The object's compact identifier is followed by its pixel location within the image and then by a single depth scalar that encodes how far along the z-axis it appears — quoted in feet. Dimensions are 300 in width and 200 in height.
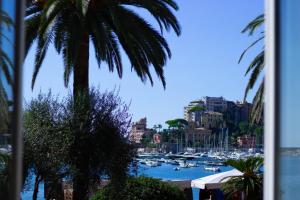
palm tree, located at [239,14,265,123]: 55.84
